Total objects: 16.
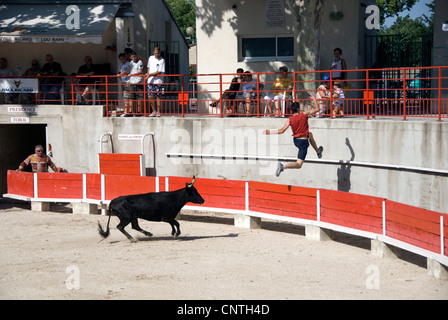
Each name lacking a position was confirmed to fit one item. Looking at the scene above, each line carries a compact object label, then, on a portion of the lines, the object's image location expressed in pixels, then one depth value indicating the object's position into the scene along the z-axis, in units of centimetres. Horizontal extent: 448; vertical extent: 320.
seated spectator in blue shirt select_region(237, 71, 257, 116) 1942
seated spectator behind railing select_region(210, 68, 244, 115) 1950
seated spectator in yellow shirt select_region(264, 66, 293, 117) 1903
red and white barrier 1300
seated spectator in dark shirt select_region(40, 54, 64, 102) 2212
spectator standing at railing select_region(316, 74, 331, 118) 1792
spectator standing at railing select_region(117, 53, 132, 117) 2072
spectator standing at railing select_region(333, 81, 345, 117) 1773
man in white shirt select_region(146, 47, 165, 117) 2034
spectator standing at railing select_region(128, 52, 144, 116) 2080
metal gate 2272
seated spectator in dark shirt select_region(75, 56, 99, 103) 2209
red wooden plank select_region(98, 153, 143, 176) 1975
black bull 1534
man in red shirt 1583
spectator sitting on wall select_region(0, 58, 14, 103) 2216
